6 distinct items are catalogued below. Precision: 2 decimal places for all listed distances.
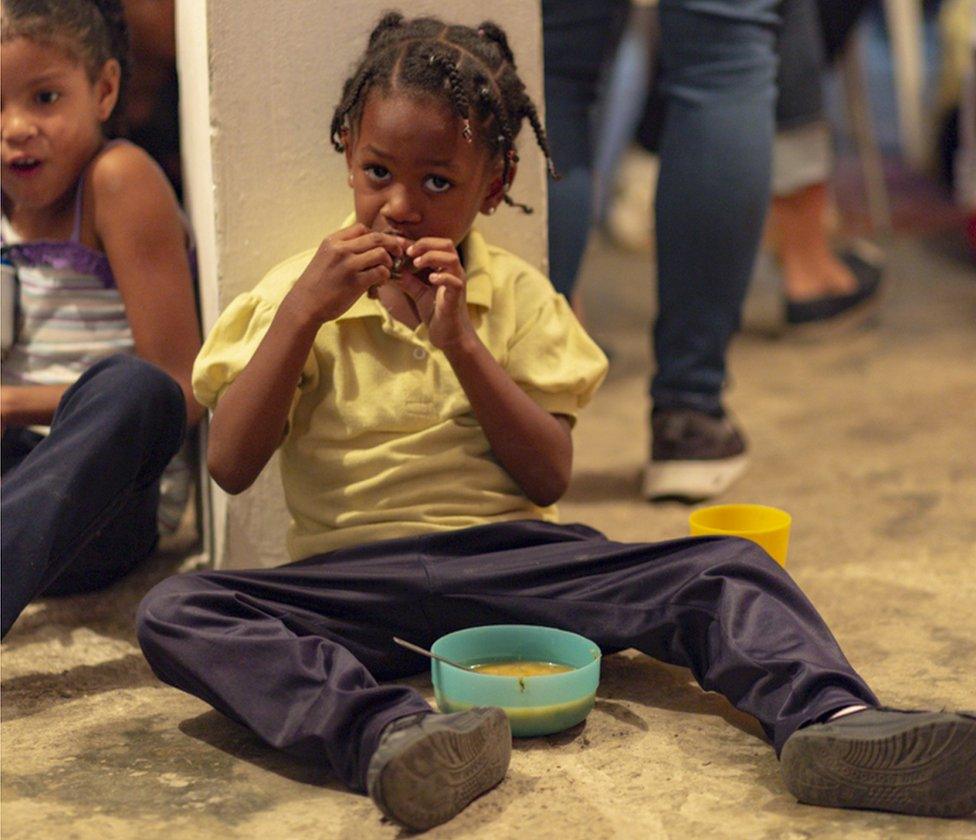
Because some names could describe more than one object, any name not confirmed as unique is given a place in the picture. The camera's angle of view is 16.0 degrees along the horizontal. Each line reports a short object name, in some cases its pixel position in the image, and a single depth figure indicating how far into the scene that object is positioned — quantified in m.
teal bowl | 2.50
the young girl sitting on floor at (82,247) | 2.79
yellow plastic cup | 2.76
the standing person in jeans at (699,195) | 3.03
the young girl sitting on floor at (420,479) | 2.49
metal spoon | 2.51
